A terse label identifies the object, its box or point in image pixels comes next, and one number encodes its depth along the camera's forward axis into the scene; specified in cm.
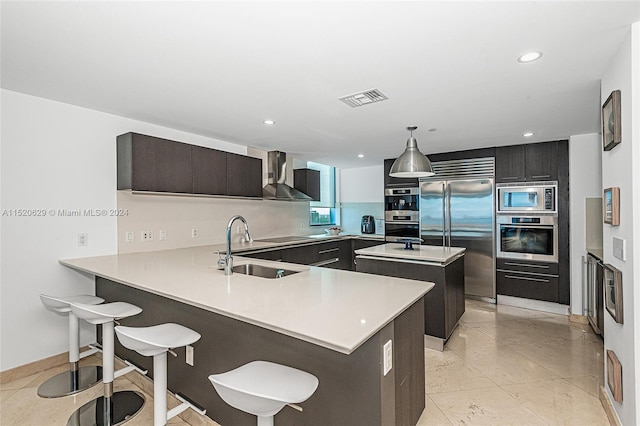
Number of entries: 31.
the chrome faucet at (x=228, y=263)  212
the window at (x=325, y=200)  612
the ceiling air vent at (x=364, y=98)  249
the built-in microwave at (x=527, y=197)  418
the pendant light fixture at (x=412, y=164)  297
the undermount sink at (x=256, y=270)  252
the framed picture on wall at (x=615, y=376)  183
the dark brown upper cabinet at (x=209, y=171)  353
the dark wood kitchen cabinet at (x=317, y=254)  394
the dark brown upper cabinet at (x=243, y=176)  394
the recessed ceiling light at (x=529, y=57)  189
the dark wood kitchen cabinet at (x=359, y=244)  542
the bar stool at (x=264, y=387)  112
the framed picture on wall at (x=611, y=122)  179
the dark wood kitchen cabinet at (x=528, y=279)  414
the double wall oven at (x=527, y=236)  416
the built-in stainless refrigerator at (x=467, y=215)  457
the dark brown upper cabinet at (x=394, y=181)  527
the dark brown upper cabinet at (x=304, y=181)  534
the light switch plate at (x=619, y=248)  174
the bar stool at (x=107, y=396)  202
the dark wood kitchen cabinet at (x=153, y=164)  298
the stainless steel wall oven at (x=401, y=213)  525
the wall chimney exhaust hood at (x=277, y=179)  457
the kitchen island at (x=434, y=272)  296
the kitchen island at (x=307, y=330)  135
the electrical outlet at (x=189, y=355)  205
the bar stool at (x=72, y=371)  232
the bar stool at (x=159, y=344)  159
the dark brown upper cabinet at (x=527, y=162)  419
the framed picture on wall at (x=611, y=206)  183
